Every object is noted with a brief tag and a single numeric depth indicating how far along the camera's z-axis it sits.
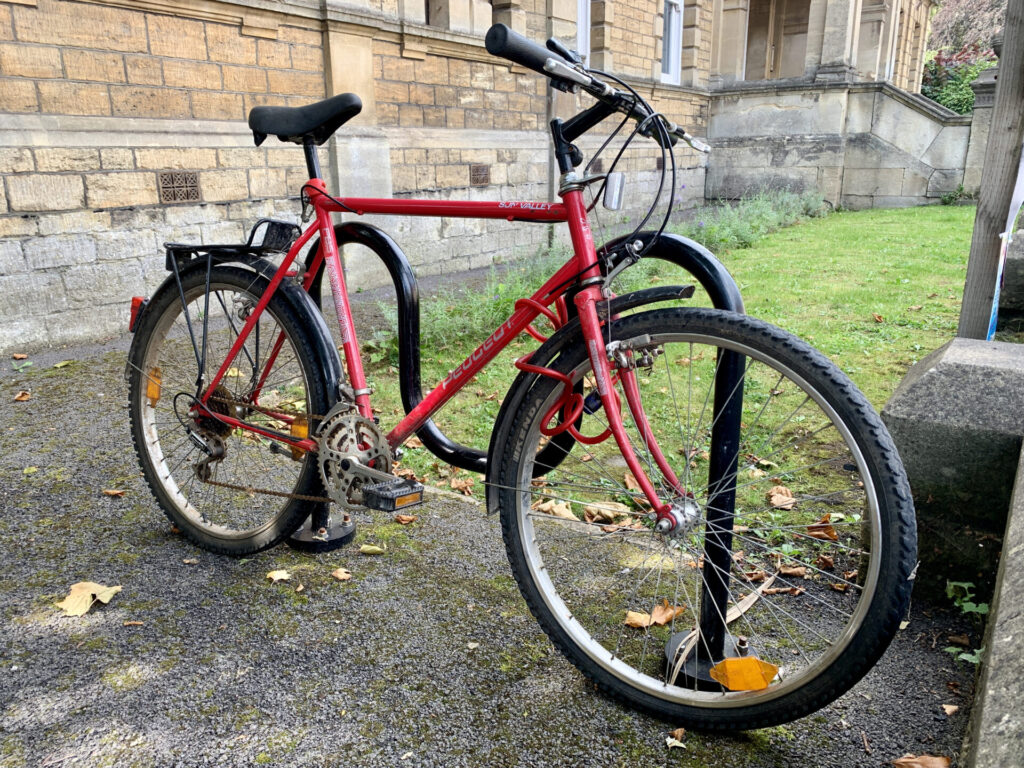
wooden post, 3.18
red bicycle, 1.73
